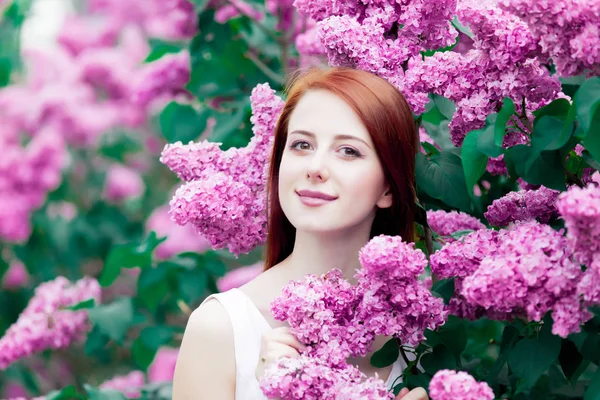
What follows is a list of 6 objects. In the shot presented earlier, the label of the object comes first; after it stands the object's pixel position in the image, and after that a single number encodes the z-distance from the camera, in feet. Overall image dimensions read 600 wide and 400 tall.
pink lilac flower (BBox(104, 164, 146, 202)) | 12.84
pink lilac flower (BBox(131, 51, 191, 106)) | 8.96
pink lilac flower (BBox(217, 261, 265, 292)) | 9.82
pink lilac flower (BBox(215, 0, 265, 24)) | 8.60
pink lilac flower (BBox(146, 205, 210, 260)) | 11.74
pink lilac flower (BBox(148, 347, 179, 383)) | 11.32
